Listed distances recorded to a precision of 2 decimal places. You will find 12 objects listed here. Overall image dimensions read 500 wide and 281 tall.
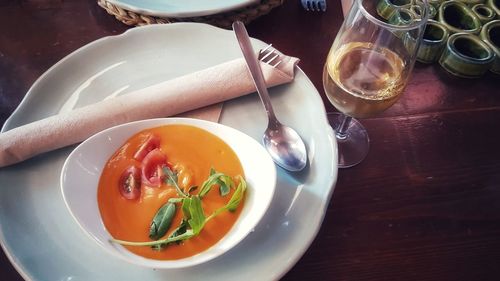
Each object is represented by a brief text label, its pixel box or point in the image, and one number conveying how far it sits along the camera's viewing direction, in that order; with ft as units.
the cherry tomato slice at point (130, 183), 2.21
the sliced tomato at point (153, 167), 2.23
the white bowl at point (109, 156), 1.96
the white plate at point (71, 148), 2.00
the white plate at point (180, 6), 2.82
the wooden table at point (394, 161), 2.22
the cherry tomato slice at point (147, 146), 2.35
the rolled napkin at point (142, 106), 2.27
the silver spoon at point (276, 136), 2.34
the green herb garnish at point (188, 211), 1.98
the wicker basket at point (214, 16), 2.95
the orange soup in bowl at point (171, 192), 2.03
